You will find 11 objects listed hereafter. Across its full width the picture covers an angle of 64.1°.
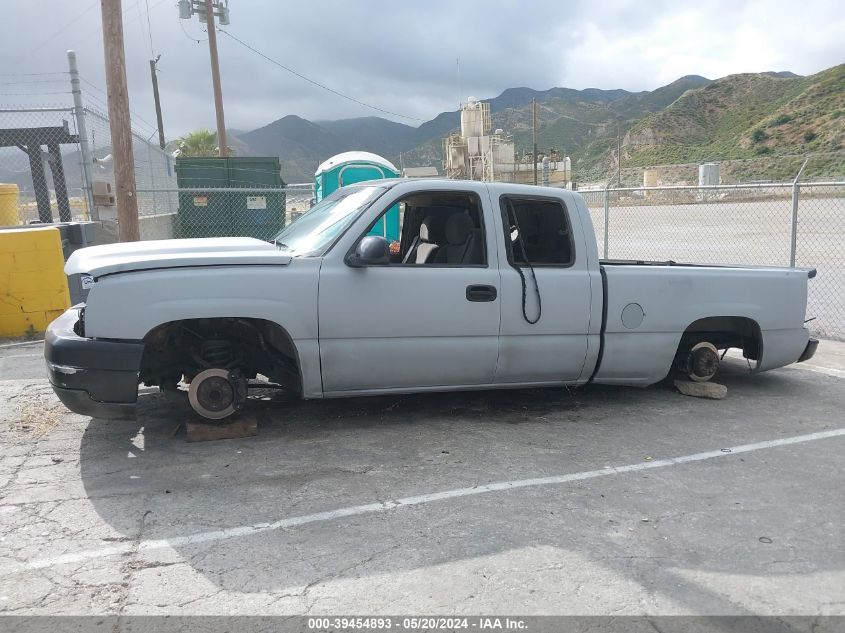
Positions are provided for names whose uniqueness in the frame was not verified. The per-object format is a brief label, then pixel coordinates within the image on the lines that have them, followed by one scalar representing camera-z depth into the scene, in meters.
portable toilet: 12.57
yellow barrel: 10.66
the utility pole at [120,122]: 9.12
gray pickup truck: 4.20
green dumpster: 15.13
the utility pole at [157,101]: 40.52
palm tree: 37.94
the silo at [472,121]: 60.91
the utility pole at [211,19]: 26.08
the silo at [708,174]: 41.58
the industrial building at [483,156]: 60.19
